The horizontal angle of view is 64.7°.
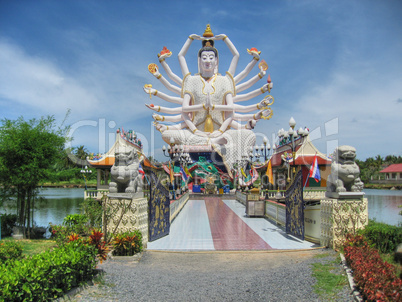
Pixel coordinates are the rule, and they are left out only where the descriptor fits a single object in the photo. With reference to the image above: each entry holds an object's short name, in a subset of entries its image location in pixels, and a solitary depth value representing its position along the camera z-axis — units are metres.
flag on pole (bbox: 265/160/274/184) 14.02
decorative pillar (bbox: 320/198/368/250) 6.69
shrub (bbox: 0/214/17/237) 12.56
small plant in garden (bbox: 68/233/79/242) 5.29
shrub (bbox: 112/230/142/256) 6.14
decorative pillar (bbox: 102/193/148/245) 6.97
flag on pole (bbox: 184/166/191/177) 27.19
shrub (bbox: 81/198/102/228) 8.48
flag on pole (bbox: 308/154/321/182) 13.87
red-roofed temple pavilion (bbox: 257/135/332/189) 25.34
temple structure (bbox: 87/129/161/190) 24.73
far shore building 53.41
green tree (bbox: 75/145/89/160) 58.78
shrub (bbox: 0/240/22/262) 6.06
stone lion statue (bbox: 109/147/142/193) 7.15
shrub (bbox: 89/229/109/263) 5.51
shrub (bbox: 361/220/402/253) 5.95
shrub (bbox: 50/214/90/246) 6.85
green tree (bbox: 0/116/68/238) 11.24
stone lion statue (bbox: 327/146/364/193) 6.92
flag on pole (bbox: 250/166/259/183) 26.81
